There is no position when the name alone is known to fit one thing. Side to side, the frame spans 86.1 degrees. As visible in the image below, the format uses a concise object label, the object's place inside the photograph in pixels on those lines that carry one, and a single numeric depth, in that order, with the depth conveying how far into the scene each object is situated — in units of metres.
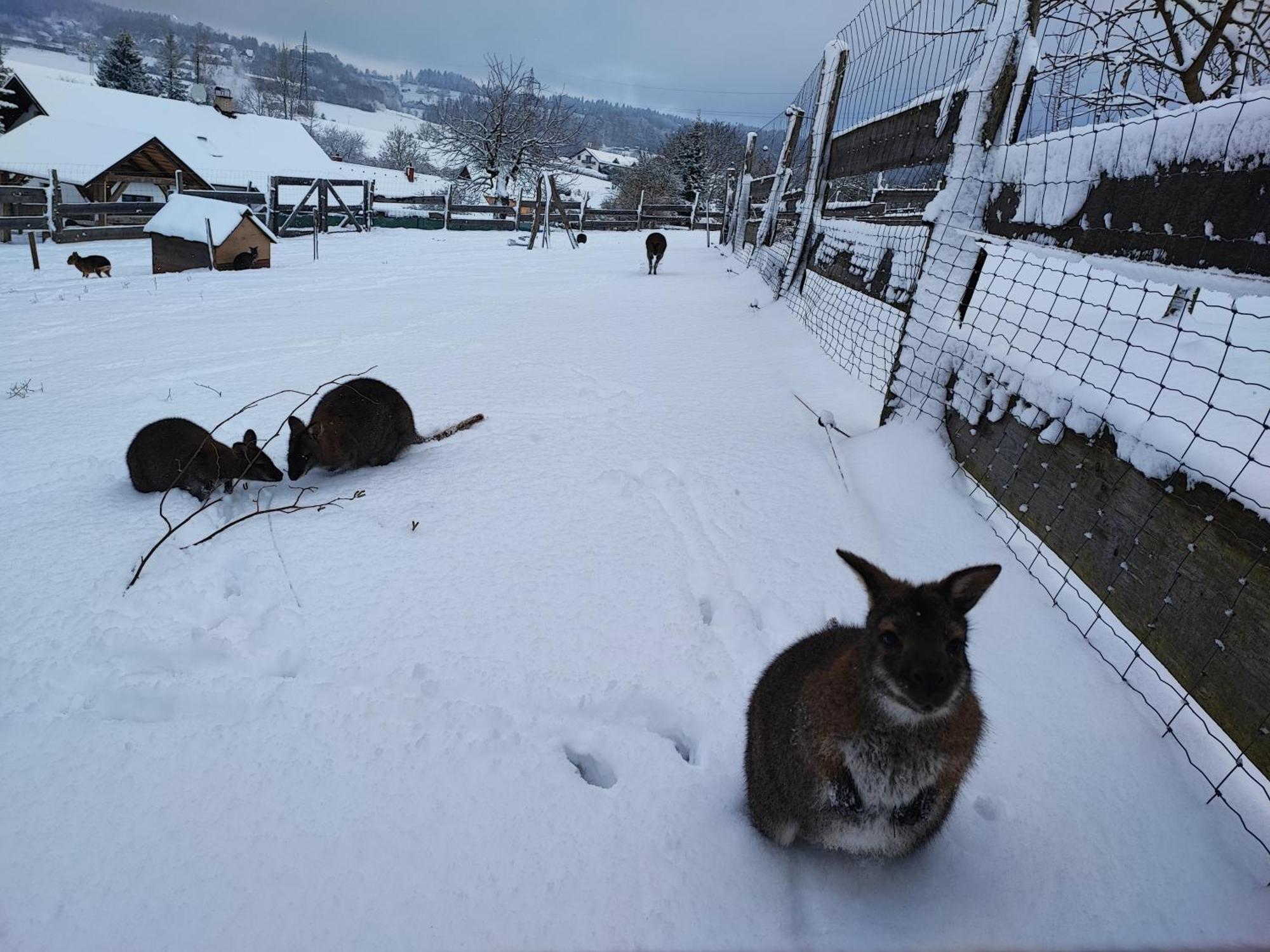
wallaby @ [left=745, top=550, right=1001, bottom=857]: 1.65
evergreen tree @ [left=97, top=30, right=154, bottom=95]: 49.97
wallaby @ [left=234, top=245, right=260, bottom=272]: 13.77
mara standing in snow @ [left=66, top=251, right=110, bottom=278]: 12.98
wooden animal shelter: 13.03
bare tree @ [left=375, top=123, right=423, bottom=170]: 78.38
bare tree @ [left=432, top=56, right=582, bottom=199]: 46.12
